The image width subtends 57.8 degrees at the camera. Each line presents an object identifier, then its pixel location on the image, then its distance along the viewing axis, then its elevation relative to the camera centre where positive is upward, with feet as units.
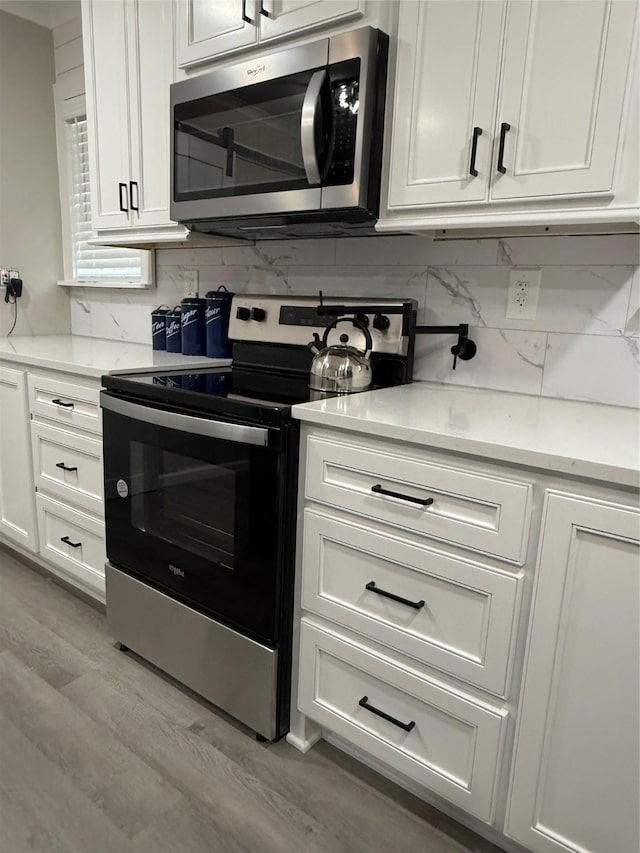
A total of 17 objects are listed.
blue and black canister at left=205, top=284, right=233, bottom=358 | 7.39 -0.26
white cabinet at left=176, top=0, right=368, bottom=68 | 4.98 +2.58
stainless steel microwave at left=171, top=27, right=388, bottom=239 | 4.87 +1.49
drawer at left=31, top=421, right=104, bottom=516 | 6.60 -2.01
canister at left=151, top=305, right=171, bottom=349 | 8.44 -0.41
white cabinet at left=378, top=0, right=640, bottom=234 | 3.92 +1.44
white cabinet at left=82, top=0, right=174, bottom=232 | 6.54 +2.25
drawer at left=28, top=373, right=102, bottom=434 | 6.40 -1.23
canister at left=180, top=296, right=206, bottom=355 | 7.74 -0.35
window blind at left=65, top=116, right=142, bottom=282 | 9.52 +0.98
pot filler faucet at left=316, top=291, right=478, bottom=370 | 5.62 -0.17
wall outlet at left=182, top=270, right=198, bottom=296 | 8.34 +0.27
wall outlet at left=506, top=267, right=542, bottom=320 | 5.30 +0.19
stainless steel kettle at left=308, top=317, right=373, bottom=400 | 5.40 -0.58
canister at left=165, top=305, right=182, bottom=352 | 8.16 -0.44
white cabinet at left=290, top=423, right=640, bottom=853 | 3.38 -2.14
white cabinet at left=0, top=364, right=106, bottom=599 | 6.62 -2.18
